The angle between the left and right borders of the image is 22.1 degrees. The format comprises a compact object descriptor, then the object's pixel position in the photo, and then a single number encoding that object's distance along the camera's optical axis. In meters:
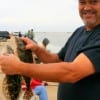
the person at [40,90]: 5.83
